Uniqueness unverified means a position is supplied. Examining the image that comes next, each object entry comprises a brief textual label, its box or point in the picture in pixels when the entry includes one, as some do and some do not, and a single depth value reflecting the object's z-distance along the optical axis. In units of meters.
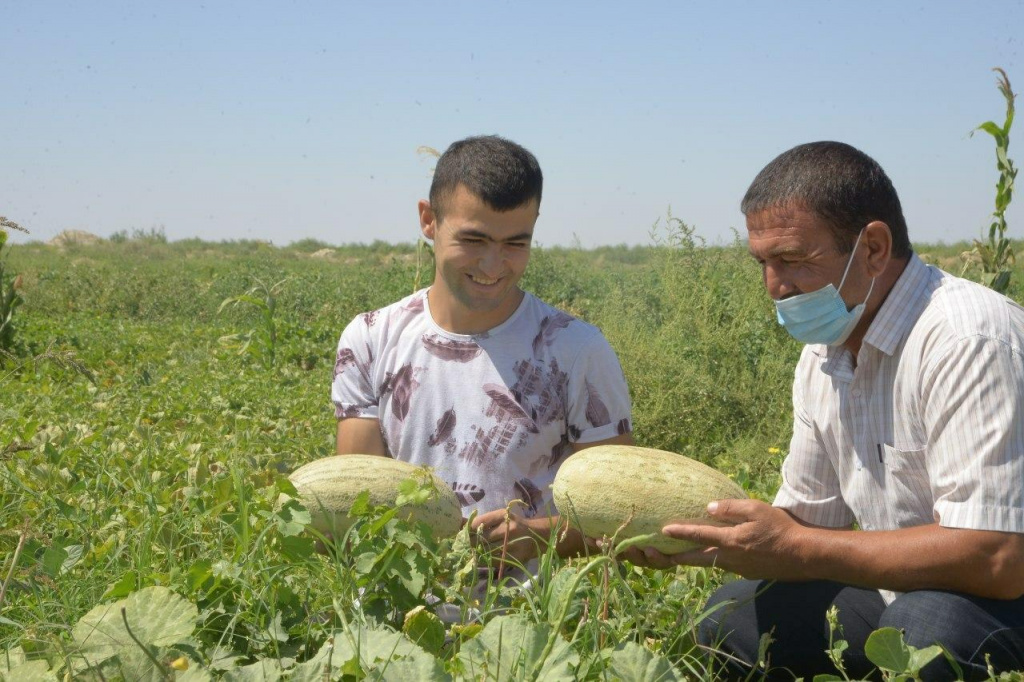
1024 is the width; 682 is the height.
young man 3.08
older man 2.26
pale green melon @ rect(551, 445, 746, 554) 2.67
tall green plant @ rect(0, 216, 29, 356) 8.11
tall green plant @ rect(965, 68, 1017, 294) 4.98
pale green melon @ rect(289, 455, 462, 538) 2.76
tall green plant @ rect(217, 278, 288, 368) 7.69
